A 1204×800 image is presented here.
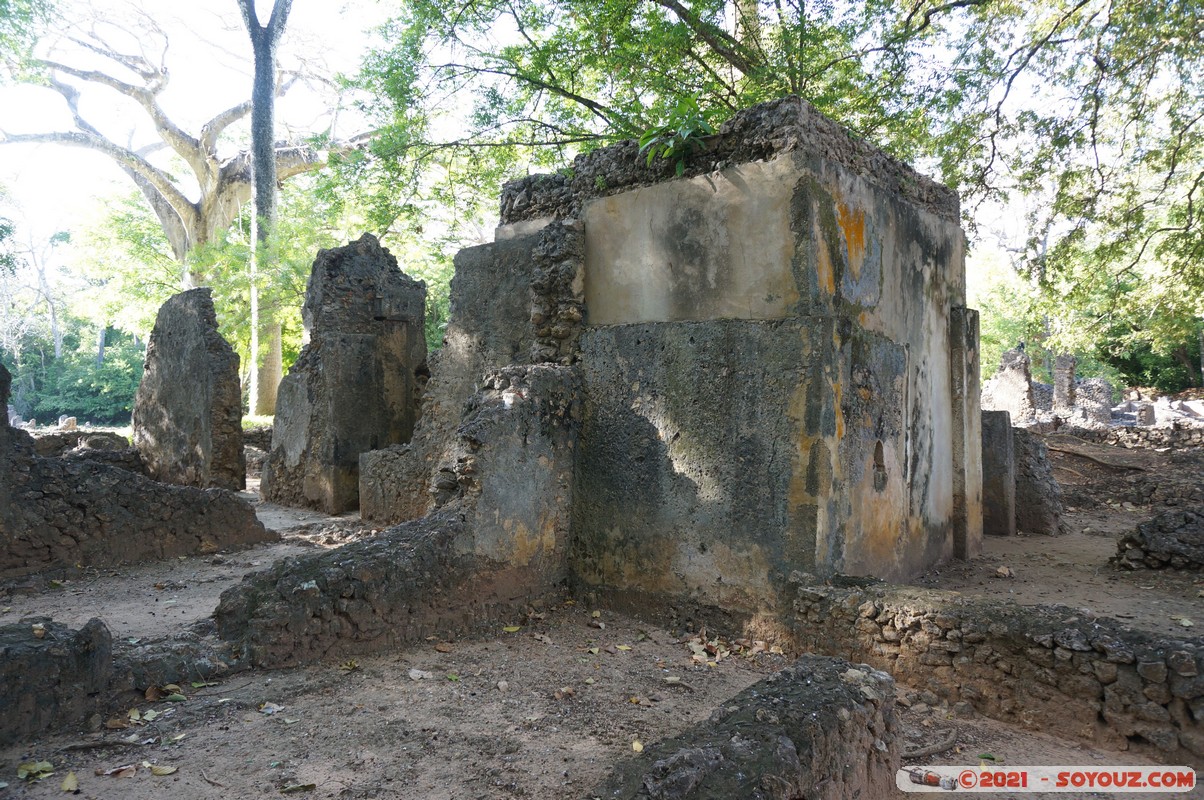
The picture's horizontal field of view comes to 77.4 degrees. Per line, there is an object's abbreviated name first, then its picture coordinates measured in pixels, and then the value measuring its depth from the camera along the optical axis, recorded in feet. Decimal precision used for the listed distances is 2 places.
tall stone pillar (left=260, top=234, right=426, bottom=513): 30.63
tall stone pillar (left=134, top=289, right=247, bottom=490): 33.14
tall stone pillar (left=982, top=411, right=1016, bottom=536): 25.90
